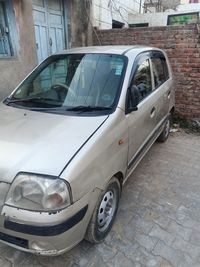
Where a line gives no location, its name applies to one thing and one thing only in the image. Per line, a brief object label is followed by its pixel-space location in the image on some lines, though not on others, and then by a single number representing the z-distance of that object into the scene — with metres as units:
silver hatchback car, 1.76
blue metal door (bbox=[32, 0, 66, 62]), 5.17
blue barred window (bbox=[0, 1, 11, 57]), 4.51
